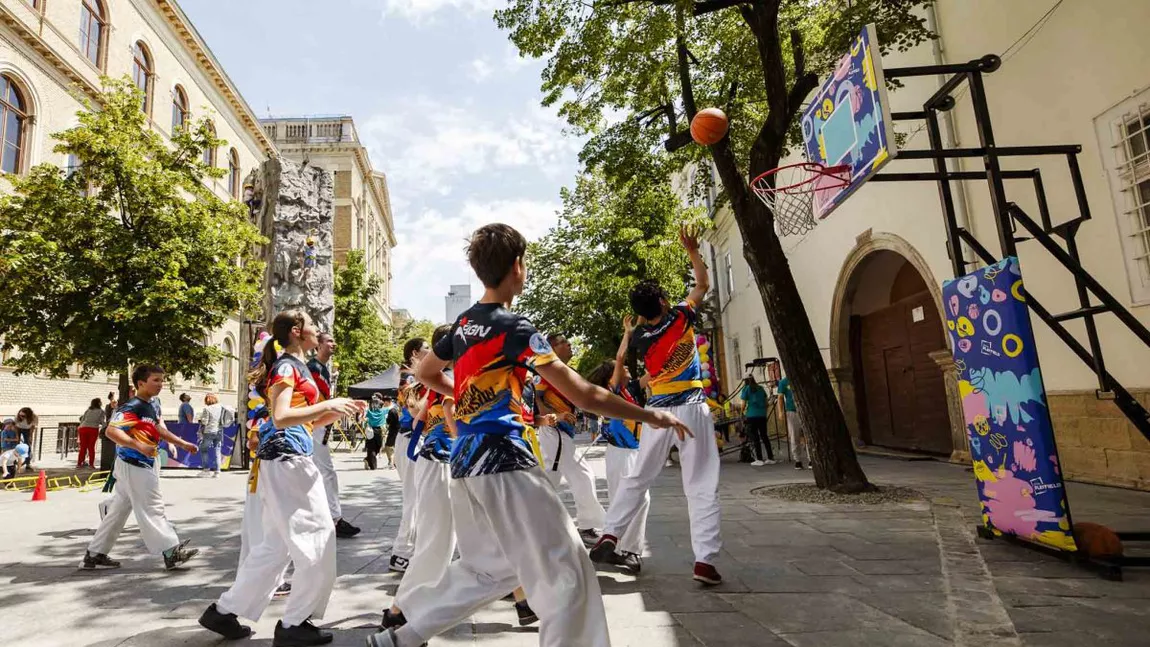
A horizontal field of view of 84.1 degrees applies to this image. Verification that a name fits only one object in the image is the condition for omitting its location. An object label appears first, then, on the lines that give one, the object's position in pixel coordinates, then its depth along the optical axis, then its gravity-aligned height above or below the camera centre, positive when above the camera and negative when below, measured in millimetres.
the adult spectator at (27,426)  14625 +955
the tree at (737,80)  8008 +4979
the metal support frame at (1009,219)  4582 +1382
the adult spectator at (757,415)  12906 -8
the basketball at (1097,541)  4168 -985
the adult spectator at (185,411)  15412 +1081
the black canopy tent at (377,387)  20453 +1763
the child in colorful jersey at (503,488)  2350 -212
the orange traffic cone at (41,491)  10109 -386
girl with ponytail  3389 -422
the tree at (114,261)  12703 +4037
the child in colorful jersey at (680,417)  4250 -12
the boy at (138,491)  5285 -257
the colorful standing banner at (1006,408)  4312 -86
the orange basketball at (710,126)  6168 +2788
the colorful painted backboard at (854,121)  5391 +2728
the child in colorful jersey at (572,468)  5754 -366
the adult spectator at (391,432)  15263 +199
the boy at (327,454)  5784 -80
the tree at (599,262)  22250 +5925
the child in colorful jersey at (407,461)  4992 -188
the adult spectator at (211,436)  13773 +380
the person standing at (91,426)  14727 +834
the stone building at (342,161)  46438 +21228
